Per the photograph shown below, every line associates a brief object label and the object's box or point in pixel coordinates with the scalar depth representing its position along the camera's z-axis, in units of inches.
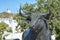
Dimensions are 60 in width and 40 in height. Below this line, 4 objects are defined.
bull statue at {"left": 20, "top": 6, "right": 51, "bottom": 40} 169.7
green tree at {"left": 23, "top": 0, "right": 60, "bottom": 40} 400.2
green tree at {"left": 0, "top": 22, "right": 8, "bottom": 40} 819.2
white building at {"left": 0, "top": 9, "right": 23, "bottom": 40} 703.1
